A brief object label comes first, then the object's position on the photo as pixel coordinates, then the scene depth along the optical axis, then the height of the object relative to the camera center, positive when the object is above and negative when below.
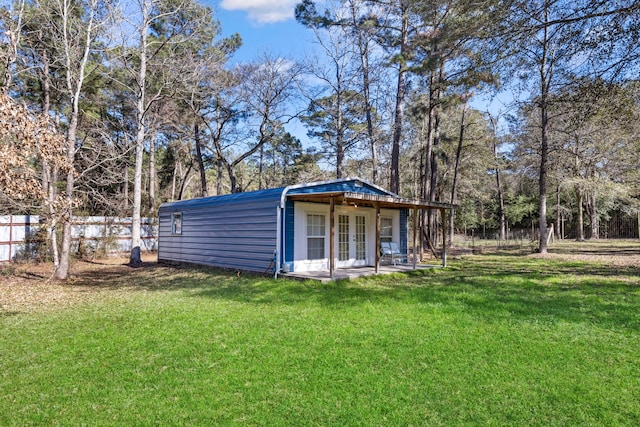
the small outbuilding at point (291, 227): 9.02 +0.13
